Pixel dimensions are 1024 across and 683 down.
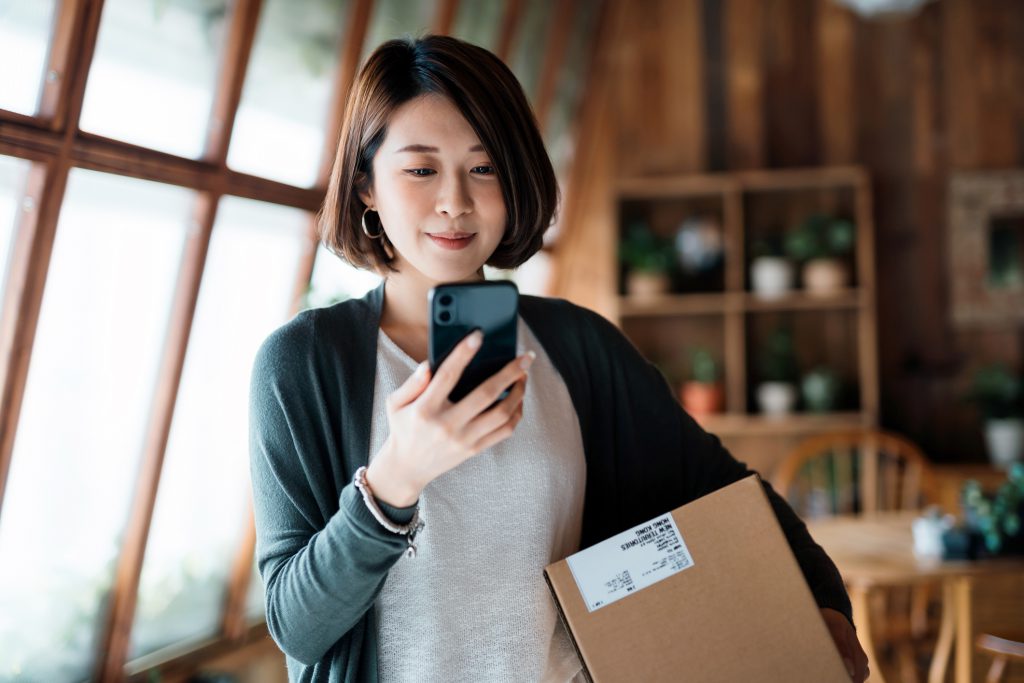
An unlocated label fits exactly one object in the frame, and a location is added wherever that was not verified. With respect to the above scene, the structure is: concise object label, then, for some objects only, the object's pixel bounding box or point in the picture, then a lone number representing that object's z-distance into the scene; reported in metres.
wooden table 2.58
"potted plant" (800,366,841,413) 4.36
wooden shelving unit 4.34
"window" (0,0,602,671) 1.98
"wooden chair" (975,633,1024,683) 2.65
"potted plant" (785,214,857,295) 4.36
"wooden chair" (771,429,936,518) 4.09
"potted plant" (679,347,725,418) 4.51
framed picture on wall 4.40
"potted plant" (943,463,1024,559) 2.71
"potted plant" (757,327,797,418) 4.43
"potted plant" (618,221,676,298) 4.54
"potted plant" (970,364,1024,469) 4.14
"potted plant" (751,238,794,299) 4.43
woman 0.94
